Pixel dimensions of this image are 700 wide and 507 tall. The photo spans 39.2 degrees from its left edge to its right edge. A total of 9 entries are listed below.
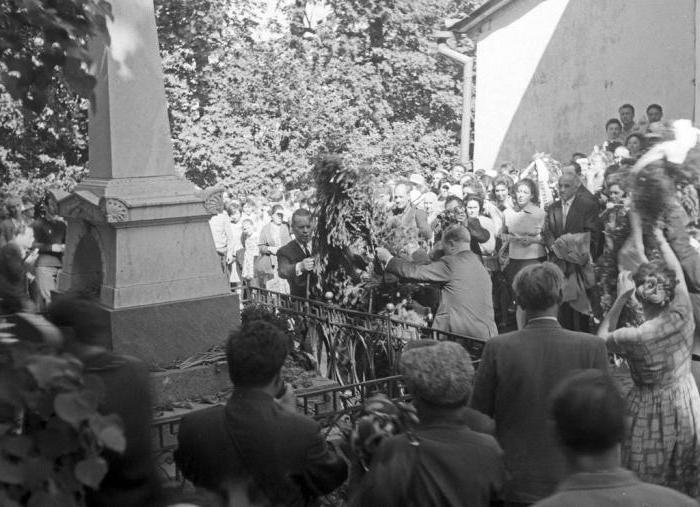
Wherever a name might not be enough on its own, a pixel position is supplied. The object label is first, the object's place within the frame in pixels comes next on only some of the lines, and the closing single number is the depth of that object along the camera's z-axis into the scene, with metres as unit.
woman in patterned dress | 5.14
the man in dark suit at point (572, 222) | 9.66
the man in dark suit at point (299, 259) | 9.10
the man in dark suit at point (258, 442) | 3.34
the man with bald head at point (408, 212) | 10.34
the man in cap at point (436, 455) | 3.05
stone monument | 7.10
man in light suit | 7.07
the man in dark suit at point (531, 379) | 4.04
